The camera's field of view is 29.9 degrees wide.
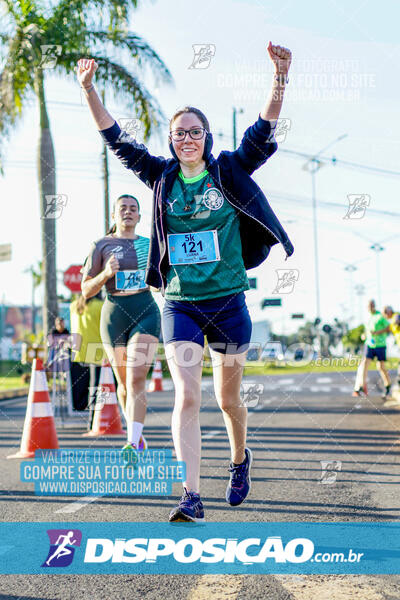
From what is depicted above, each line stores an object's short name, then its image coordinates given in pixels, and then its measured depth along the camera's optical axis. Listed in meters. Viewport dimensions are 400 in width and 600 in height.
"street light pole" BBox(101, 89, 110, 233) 16.26
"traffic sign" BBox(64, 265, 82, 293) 16.16
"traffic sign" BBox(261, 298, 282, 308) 17.23
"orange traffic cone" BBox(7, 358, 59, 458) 7.19
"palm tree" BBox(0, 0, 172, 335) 14.64
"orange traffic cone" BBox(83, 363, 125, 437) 9.38
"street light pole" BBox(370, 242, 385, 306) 16.13
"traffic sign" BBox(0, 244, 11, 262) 14.79
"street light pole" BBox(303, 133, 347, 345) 15.14
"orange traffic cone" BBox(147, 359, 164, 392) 19.33
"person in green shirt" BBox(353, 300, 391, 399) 14.35
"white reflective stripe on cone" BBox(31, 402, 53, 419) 7.26
